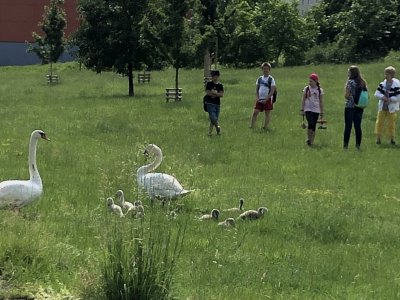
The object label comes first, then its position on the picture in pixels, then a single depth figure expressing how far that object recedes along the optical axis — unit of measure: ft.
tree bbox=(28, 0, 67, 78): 195.31
